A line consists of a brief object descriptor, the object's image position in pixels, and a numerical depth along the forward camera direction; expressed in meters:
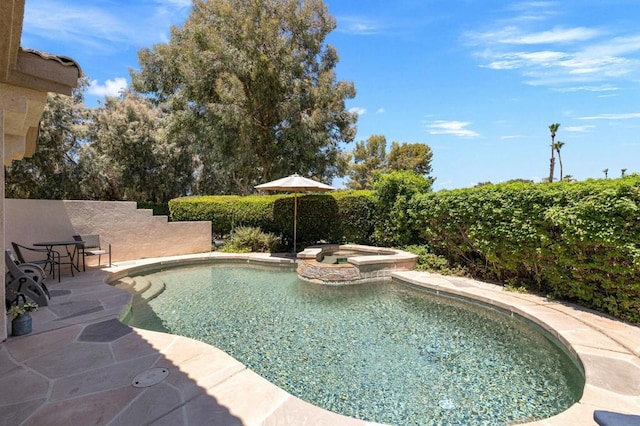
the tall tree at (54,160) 14.59
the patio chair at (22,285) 4.98
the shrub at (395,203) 10.18
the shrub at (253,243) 12.11
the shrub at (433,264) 8.38
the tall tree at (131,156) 18.05
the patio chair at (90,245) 8.26
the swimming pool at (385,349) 3.23
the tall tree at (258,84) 15.48
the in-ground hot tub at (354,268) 8.14
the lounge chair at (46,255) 6.50
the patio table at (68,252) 7.37
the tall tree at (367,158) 42.25
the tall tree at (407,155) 42.09
